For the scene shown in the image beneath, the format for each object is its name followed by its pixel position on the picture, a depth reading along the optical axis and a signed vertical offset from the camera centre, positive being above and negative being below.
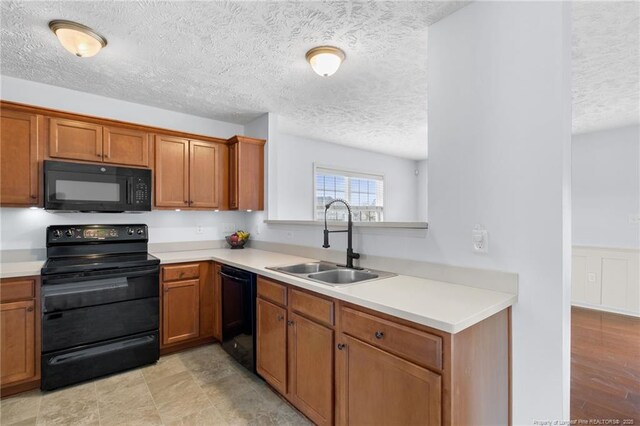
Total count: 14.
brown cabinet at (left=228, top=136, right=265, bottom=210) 3.47 +0.46
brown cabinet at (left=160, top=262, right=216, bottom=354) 2.80 -0.87
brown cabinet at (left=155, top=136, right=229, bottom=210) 3.13 +0.42
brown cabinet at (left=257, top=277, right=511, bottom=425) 1.22 -0.73
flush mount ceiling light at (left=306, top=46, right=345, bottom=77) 2.17 +1.10
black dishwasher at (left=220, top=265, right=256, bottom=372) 2.40 -0.85
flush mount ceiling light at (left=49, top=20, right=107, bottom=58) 1.89 +1.11
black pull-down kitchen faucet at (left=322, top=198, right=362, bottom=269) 2.28 -0.27
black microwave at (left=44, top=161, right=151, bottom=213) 2.51 +0.22
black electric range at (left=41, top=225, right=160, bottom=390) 2.26 -0.74
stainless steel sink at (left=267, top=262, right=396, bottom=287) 2.09 -0.44
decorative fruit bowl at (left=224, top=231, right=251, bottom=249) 3.63 -0.31
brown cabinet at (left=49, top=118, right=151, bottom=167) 2.61 +0.63
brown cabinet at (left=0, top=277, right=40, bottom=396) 2.15 -0.87
